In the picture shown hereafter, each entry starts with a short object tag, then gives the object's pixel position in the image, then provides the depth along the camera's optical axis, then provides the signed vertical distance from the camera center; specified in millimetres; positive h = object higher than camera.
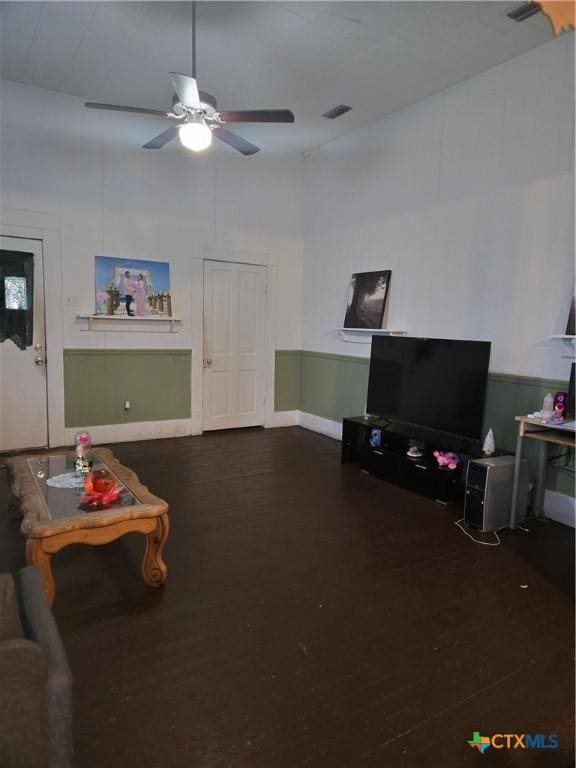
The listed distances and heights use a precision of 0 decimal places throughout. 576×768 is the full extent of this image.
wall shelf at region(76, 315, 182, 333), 5242 -47
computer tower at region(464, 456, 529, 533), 3332 -1111
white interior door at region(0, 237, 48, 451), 4902 -657
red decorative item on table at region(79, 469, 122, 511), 2516 -932
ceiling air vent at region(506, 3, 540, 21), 3224 +2164
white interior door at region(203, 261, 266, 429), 6008 -278
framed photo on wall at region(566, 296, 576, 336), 3428 +106
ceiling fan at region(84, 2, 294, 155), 3125 +1373
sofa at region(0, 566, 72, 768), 1092 -880
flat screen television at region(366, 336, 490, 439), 3814 -447
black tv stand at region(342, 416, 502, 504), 3889 -1108
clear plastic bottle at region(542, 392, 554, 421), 3240 -488
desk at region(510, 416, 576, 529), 3145 -758
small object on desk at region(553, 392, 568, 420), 3211 -467
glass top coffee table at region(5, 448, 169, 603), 2207 -974
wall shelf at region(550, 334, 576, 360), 3445 -33
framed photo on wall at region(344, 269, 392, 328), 5188 +318
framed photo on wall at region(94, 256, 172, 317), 5289 +357
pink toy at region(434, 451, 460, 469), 3879 -1035
